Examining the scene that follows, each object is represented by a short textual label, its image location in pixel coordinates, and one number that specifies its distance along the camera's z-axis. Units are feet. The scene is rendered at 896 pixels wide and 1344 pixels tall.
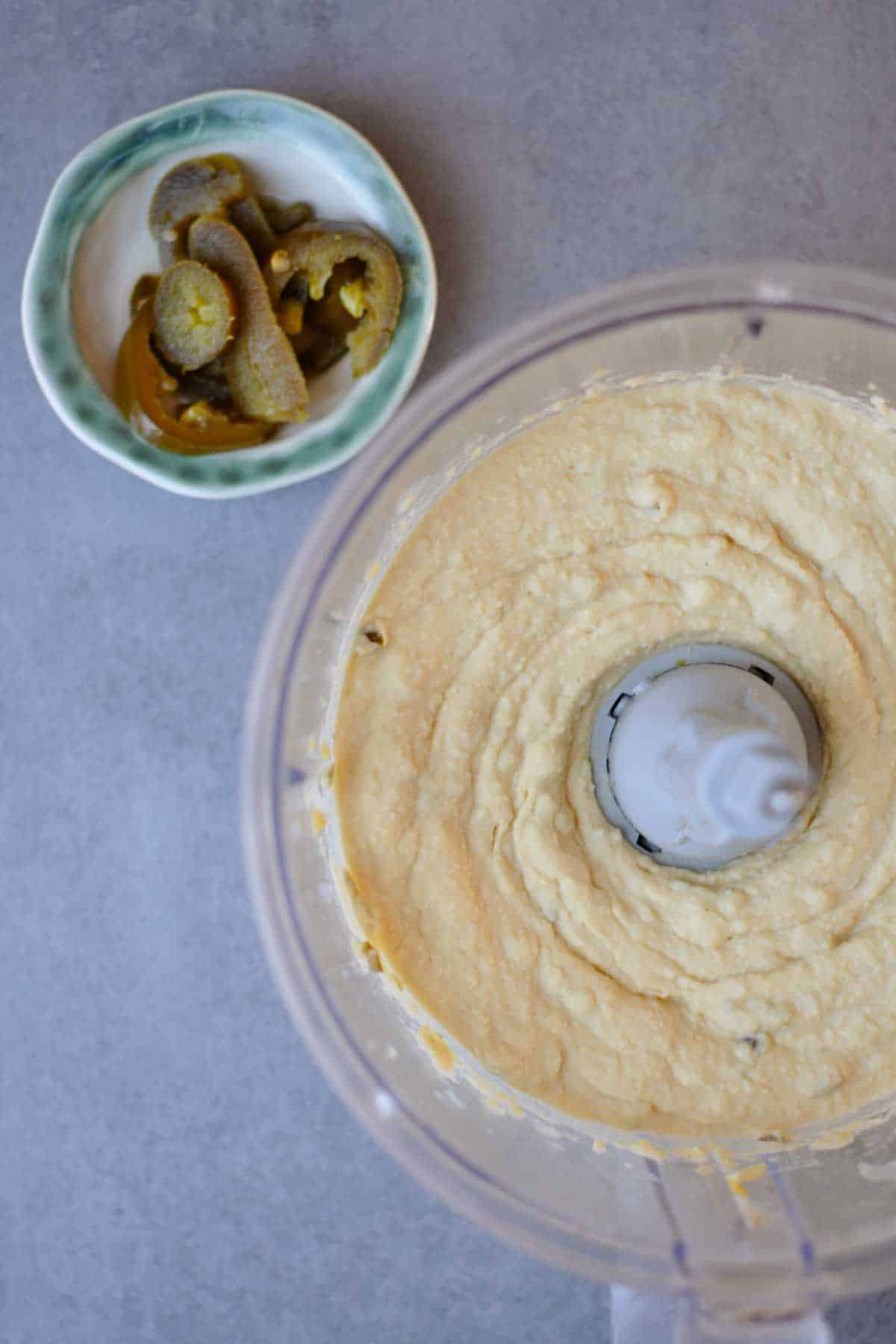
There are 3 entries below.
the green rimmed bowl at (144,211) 1.85
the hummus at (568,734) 1.68
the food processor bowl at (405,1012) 1.61
